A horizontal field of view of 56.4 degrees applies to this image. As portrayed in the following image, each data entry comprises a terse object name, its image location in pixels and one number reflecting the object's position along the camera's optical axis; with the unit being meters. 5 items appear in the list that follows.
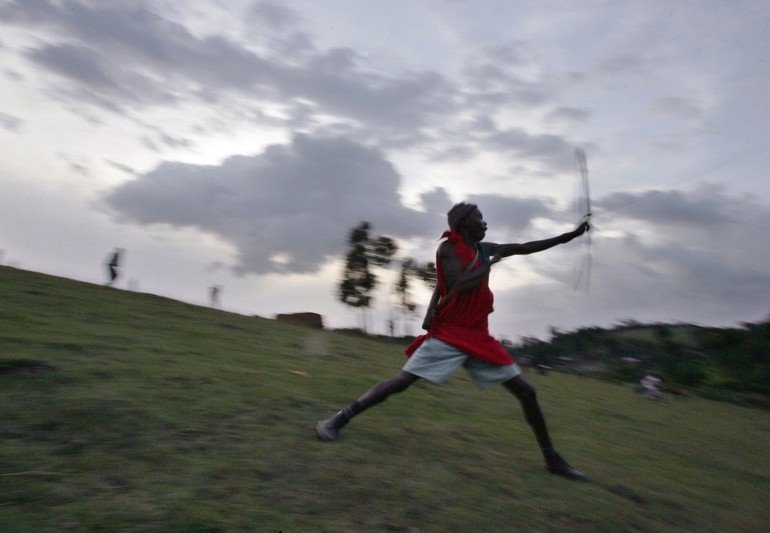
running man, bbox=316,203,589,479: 4.83
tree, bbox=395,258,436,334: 31.11
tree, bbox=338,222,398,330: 30.61
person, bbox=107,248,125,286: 18.86
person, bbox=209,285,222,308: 22.34
